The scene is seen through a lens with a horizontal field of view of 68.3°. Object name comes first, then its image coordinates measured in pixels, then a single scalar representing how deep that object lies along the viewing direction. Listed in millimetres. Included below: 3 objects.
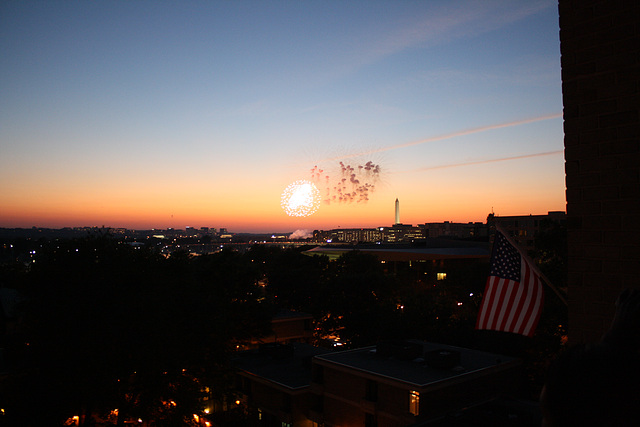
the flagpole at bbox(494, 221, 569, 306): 6922
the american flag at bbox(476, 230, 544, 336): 7219
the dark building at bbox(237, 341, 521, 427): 19797
